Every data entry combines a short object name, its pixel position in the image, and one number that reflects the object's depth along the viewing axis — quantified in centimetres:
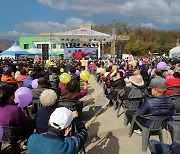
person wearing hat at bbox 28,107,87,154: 160
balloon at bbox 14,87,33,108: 288
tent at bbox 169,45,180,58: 1707
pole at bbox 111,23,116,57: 2283
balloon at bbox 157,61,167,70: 595
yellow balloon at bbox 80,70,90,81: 418
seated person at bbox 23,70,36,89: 486
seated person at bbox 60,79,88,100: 321
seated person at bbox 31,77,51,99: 384
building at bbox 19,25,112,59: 2679
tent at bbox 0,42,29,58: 2048
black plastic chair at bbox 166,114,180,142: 263
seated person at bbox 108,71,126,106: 498
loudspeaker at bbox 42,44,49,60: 1668
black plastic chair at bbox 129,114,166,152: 284
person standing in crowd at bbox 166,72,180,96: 414
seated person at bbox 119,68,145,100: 392
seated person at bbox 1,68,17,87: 484
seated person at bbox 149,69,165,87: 439
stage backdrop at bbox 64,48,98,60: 2502
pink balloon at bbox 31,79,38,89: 418
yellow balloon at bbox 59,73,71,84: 428
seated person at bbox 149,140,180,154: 196
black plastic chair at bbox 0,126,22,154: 248
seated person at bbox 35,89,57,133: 254
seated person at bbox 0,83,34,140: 246
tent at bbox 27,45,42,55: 2188
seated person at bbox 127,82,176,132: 279
